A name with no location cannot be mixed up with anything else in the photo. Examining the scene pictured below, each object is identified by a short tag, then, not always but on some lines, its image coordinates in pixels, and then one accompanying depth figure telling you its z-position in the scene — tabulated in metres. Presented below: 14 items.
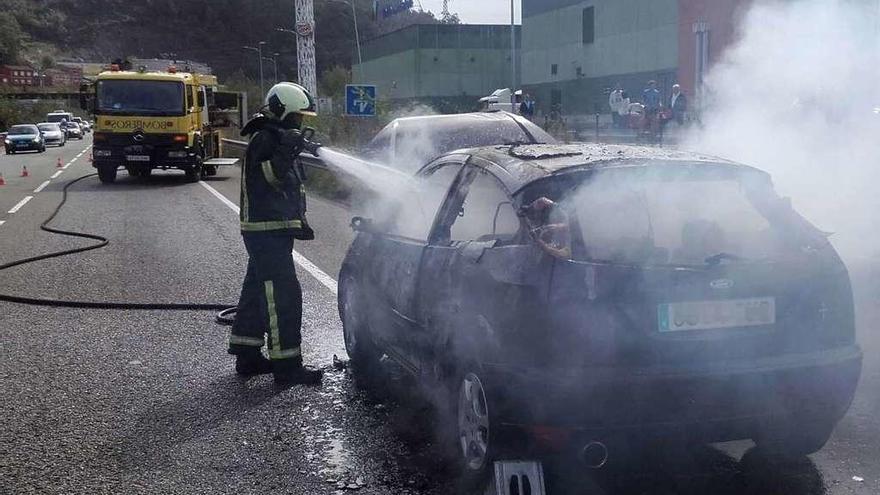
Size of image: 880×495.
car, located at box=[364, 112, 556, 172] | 11.37
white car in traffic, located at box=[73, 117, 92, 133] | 79.44
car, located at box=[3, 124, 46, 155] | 45.34
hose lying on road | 8.16
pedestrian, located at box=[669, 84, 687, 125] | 15.68
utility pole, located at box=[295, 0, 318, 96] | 26.38
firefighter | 5.76
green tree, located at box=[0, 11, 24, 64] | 120.19
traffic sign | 20.58
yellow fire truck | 22.30
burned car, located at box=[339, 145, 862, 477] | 3.65
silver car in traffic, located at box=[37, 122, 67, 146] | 53.72
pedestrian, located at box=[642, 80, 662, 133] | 18.70
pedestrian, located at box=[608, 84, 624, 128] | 23.80
